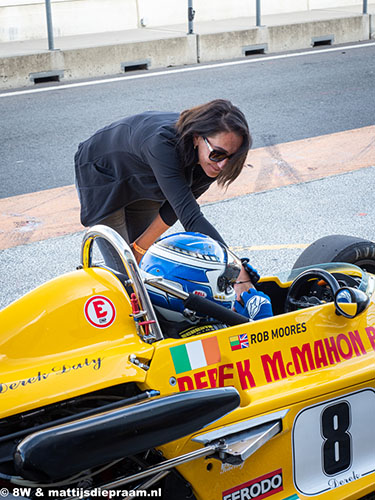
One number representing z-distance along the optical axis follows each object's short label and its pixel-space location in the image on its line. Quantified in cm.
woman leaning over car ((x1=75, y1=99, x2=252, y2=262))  329
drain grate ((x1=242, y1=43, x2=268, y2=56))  1302
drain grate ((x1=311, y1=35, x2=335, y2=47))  1372
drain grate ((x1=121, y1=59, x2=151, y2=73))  1188
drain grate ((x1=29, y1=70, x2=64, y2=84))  1115
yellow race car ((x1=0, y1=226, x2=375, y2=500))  223
